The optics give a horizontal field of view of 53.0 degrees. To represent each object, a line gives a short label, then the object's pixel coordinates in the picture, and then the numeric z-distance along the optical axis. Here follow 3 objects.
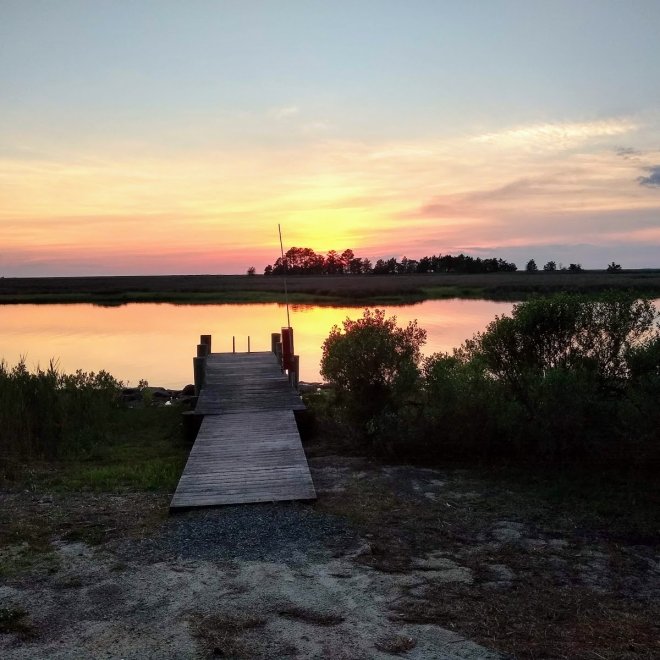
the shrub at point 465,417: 11.35
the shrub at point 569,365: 10.66
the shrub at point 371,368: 12.81
